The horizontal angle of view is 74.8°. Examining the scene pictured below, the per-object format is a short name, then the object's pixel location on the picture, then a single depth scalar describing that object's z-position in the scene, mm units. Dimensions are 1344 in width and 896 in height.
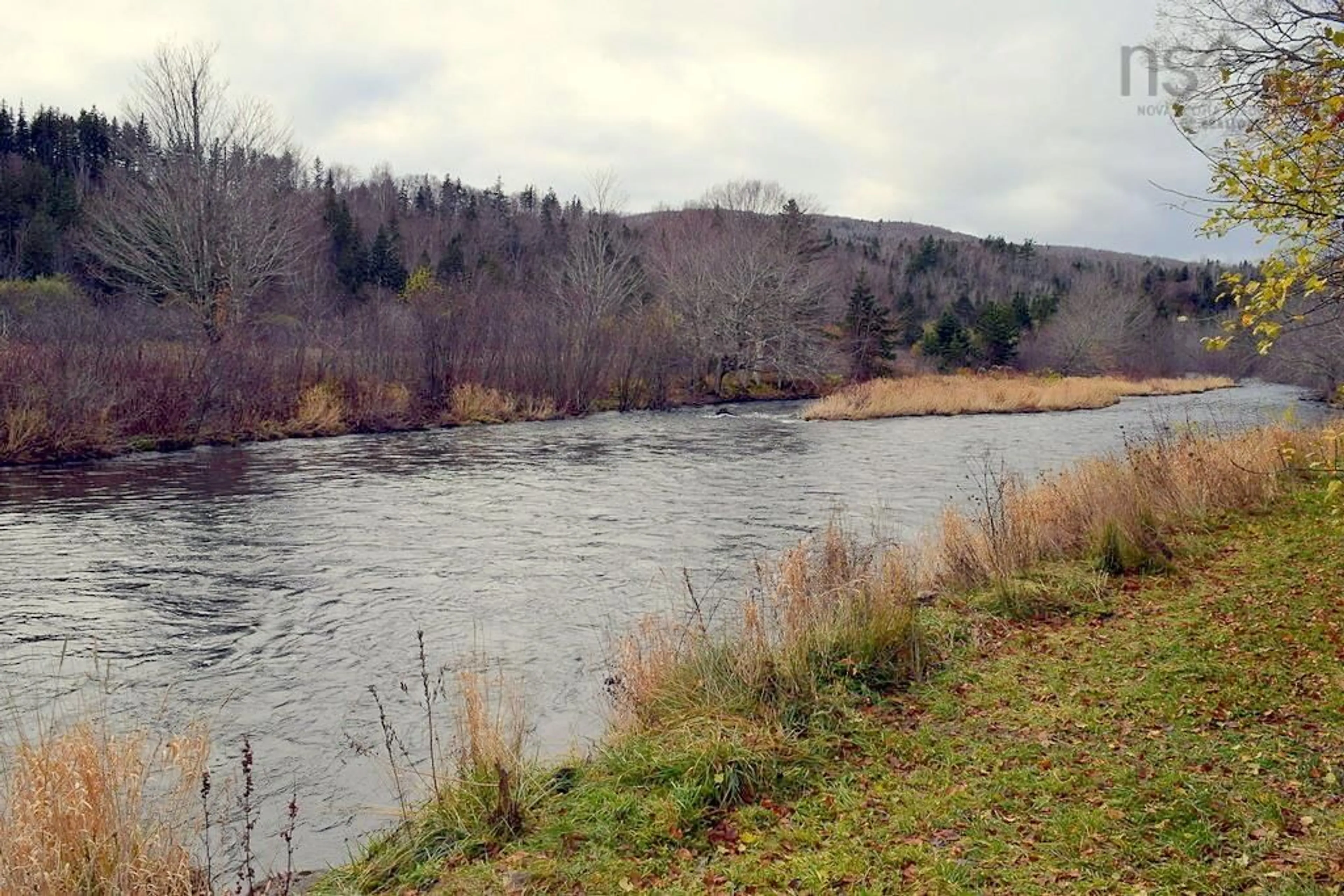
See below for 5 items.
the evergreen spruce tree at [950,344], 65875
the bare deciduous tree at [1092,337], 72625
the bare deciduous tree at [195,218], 33750
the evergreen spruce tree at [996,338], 66000
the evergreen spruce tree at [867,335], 55469
